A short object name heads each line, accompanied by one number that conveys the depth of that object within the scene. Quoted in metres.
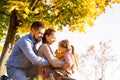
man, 6.68
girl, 6.92
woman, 6.67
